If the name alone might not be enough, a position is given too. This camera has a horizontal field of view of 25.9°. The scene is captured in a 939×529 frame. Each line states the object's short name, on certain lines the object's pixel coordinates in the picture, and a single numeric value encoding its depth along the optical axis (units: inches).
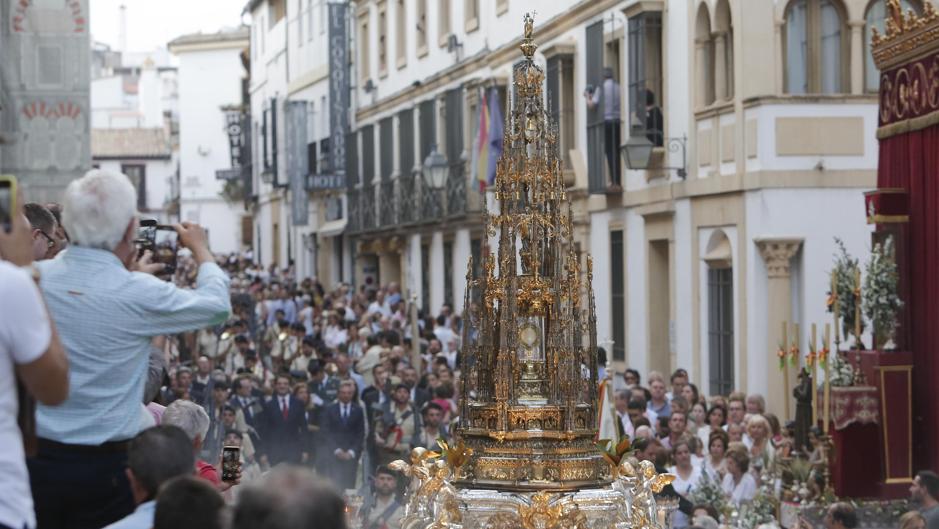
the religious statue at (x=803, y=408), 719.1
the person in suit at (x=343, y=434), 778.2
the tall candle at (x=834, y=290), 703.7
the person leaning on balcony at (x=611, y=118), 1059.9
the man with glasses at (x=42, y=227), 306.2
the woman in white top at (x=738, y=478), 611.8
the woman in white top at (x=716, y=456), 626.1
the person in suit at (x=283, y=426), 787.4
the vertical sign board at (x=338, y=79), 1886.1
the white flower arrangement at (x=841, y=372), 698.8
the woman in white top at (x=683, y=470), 612.1
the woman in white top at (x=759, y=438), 651.5
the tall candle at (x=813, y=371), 688.4
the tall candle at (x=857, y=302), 698.8
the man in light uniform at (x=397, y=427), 757.9
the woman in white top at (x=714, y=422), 698.2
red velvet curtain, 690.8
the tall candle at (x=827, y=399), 687.7
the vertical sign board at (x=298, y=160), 2082.9
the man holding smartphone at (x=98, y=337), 237.5
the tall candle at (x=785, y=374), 749.6
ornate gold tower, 460.4
